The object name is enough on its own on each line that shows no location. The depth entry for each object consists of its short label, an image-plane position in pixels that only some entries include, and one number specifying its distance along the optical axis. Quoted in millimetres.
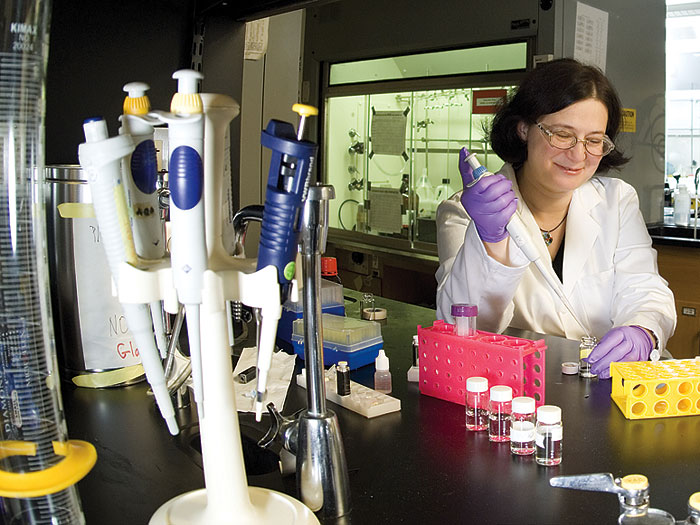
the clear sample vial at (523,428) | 985
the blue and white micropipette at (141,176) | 684
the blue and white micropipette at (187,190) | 633
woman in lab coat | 1885
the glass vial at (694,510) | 782
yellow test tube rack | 1136
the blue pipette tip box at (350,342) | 1410
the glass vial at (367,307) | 1788
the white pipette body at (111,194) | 654
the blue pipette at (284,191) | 649
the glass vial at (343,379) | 1206
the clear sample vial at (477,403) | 1081
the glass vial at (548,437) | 966
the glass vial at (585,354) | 1361
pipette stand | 680
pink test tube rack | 1131
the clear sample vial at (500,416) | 1039
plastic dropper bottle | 1280
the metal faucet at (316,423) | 775
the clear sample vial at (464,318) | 1210
